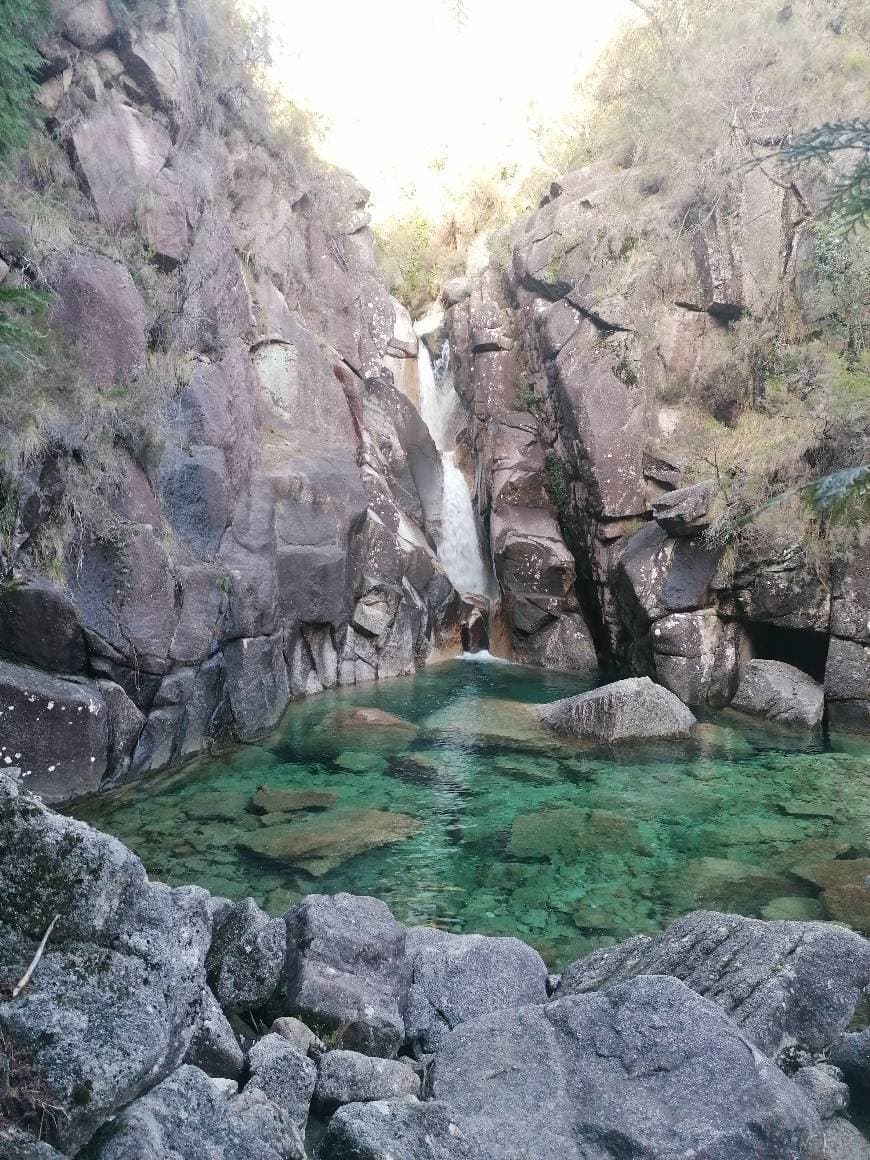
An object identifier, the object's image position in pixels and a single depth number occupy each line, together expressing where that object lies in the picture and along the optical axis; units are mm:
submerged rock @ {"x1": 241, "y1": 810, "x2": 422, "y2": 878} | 8125
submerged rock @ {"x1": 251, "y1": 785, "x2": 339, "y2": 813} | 9516
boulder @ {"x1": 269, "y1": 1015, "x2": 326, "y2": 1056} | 4703
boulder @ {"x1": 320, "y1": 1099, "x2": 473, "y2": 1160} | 3562
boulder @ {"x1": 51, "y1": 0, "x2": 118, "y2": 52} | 13812
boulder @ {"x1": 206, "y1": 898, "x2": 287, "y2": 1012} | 5047
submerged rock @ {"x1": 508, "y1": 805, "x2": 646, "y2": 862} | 8508
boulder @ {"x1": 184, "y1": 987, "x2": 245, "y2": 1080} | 4160
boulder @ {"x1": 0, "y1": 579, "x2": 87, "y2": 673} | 8852
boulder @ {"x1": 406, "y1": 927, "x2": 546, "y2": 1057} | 5285
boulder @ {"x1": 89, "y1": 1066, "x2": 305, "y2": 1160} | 3080
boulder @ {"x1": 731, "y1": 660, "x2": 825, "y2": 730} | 13539
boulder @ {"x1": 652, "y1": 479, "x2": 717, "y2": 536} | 15039
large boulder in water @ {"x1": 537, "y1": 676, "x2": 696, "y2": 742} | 12508
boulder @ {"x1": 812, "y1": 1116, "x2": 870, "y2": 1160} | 3877
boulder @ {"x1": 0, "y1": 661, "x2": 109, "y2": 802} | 8484
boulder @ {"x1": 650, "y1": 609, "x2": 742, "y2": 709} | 15008
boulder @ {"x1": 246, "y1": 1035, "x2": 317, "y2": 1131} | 4176
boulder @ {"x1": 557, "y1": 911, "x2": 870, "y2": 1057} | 4785
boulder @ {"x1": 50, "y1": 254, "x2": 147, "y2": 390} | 11352
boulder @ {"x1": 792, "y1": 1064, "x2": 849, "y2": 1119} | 4195
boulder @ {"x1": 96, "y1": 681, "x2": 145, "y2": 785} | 9577
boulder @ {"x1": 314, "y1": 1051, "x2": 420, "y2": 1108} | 4363
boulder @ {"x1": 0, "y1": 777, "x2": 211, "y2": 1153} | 3025
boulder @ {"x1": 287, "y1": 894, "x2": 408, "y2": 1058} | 4906
